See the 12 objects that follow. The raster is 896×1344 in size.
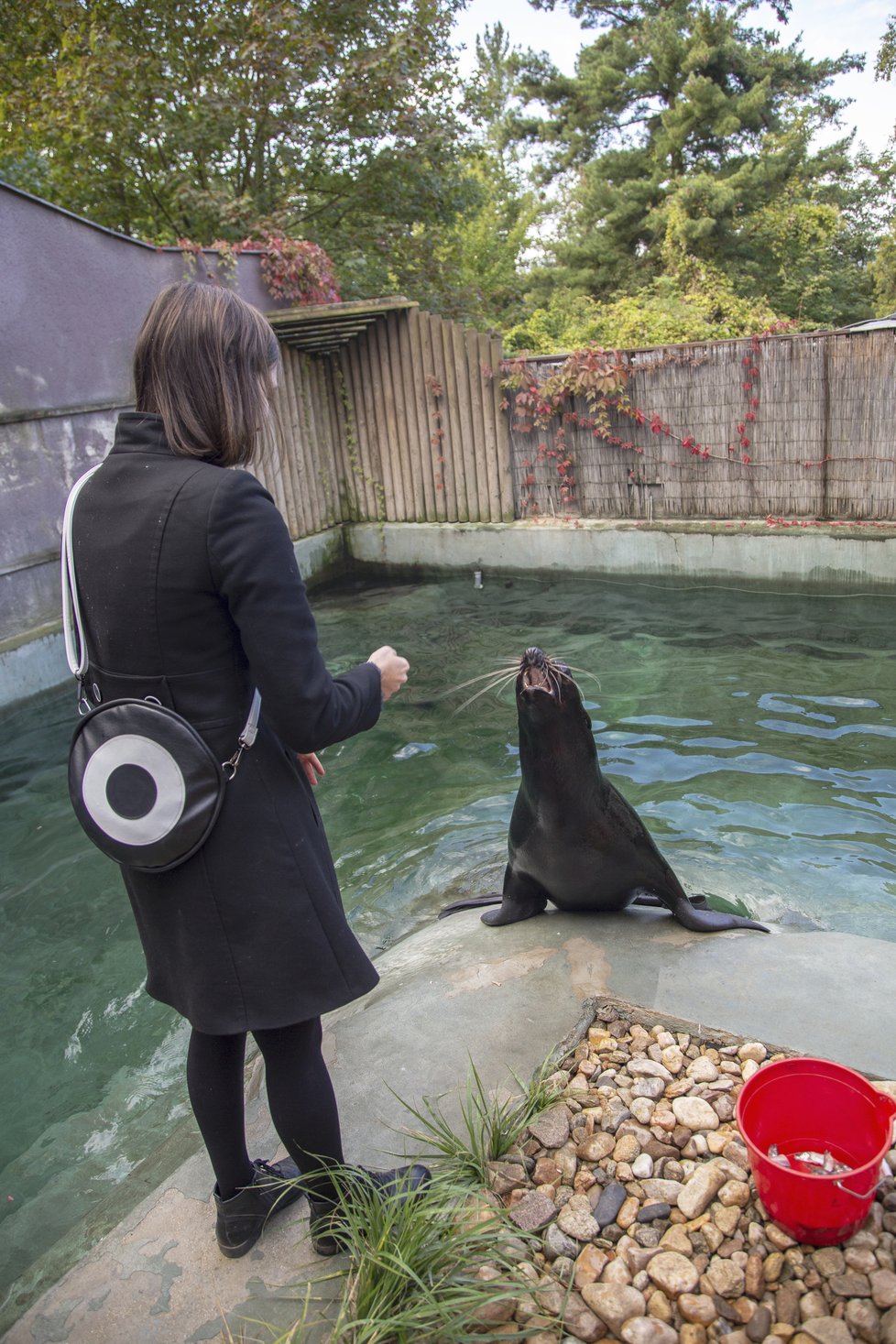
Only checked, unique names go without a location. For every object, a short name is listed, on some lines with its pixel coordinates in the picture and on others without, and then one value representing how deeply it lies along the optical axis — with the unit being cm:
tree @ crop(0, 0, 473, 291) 1059
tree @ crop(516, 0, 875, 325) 1984
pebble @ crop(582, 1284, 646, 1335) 168
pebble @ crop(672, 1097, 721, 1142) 215
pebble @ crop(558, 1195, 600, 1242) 188
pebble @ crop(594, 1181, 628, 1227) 192
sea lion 315
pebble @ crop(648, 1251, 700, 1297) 173
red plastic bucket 169
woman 160
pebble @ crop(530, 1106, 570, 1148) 214
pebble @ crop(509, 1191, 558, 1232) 190
